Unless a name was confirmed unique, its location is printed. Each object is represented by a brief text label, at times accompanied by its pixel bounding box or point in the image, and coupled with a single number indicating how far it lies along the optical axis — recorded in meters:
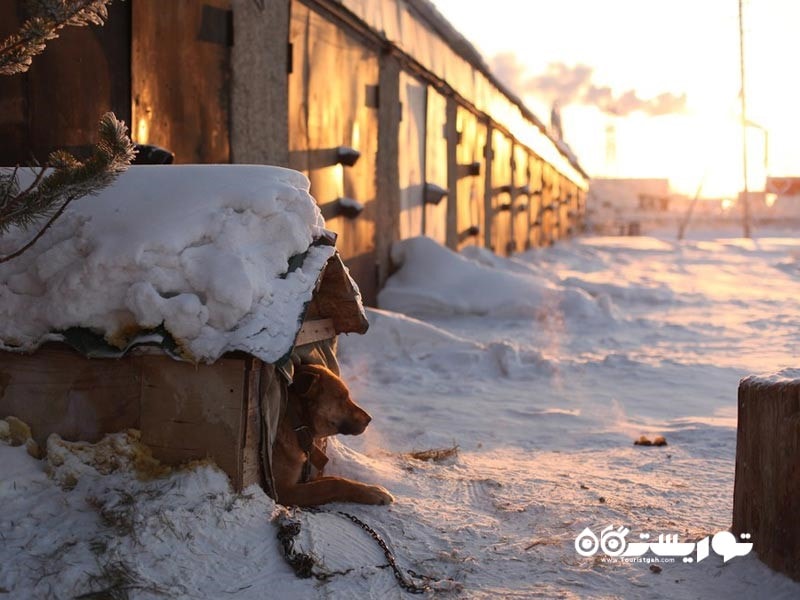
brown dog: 3.24
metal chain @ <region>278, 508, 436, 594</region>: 2.62
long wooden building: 4.62
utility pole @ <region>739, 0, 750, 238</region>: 37.00
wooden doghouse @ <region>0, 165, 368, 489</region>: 2.84
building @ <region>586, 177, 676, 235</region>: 49.27
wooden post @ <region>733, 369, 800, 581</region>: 2.69
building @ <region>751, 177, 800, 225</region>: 51.72
